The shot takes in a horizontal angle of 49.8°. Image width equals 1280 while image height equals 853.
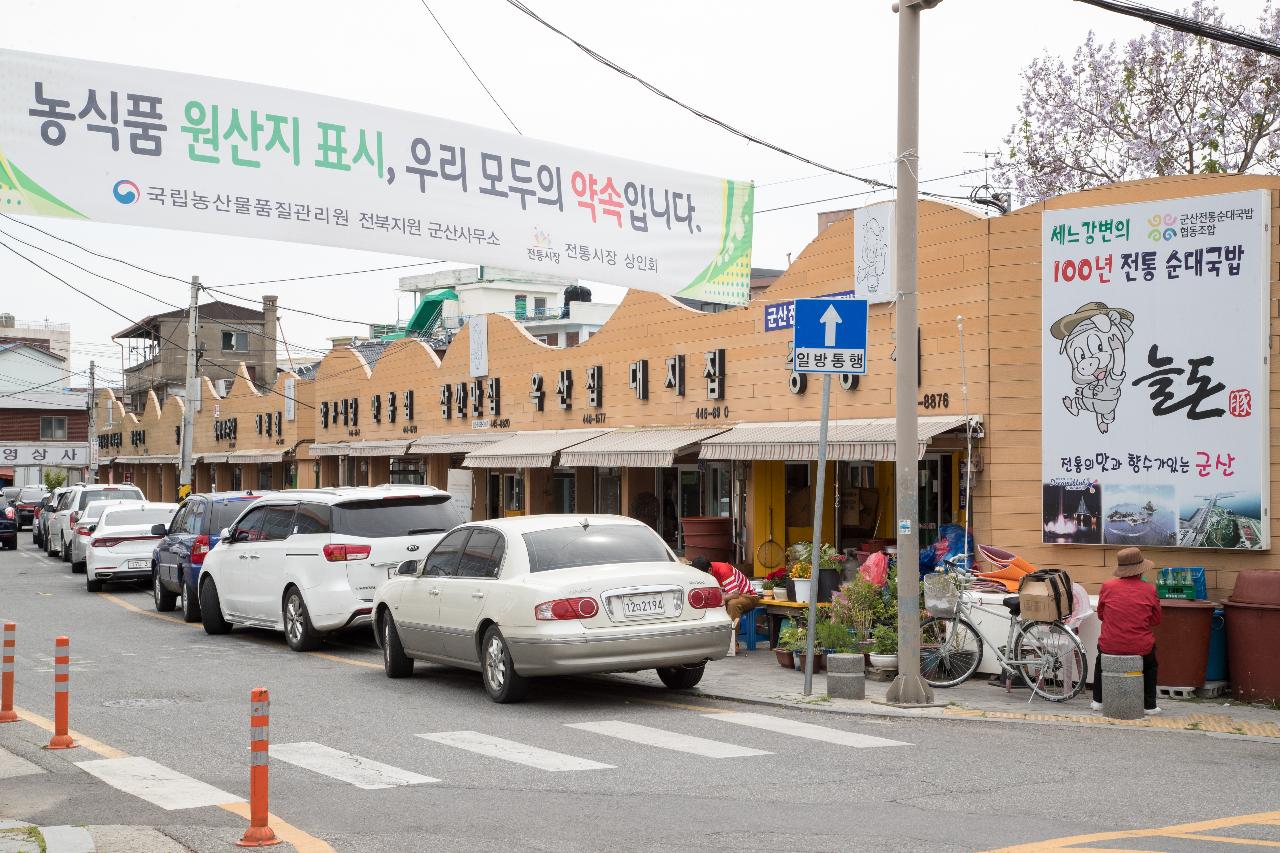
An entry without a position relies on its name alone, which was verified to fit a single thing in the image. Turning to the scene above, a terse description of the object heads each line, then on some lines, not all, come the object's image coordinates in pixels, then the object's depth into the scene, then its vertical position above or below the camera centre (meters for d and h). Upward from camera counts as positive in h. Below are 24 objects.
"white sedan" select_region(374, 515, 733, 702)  11.34 -1.14
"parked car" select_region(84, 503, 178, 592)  24.48 -1.40
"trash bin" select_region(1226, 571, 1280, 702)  11.92 -1.40
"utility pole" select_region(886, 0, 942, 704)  11.86 +0.96
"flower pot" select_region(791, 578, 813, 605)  15.69 -1.32
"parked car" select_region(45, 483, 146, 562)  33.66 -1.00
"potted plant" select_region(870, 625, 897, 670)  13.31 -1.70
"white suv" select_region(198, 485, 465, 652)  15.52 -0.93
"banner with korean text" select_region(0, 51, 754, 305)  9.77 +2.38
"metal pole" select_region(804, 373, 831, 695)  12.09 -0.65
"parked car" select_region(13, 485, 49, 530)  53.31 -1.36
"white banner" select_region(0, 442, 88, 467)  80.38 +0.70
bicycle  12.26 -1.61
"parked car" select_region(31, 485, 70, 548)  38.53 -1.46
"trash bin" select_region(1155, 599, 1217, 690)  12.25 -1.46
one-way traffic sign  12.20 +1.22
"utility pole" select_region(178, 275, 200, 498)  36.66 +1.86
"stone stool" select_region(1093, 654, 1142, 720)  11.11 -1.71
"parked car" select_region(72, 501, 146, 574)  26.74 -1.21
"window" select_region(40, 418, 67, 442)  82.69 +2.28
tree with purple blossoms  29.08 +8.03
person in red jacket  11.36 -1.17
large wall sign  13.16 +1.03
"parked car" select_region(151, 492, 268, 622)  20.00 -1.15
